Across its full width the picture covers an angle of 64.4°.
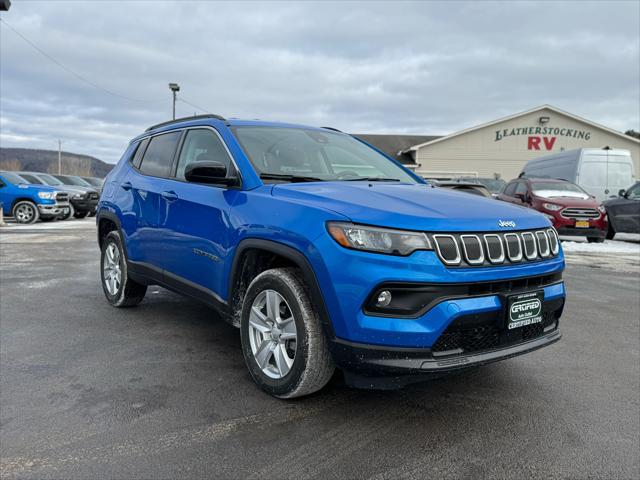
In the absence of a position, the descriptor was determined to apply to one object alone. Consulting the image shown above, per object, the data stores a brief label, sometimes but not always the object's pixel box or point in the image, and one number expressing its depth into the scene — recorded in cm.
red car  1163
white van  1554
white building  3219
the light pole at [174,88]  2666
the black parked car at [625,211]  1246
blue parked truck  1659
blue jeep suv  250
